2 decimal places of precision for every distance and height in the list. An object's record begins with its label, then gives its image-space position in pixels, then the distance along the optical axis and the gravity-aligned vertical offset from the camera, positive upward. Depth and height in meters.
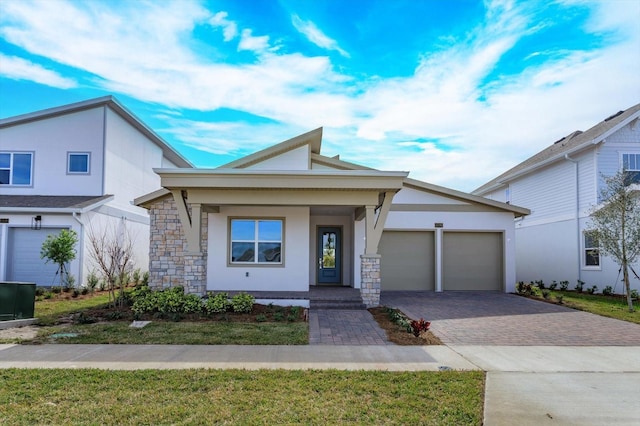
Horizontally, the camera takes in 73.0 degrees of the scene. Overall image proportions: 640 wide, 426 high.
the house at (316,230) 11.41 +0.35
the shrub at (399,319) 8.79 -1.73
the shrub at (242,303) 10.48 -1.56
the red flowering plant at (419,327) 8.18 -1.65
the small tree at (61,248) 14.16 -0.37
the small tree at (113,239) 15.92 -0.07
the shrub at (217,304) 10.34 -1.58
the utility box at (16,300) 9.19 -1.39
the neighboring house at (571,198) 16.41 +1.96
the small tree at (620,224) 12.71 +0.59
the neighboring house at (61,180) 15.81 +2.32
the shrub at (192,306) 10.38 -1.63
